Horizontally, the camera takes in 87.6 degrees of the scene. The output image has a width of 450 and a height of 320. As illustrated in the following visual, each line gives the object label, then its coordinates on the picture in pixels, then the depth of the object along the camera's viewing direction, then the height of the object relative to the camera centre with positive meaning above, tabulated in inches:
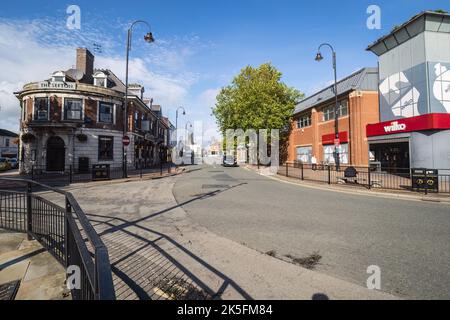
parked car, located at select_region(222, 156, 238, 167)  1578.5 +18.3
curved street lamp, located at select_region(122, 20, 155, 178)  685.3 +369.7
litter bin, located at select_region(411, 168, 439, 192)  441.4 -32.3
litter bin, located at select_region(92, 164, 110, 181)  656.3 -20.7
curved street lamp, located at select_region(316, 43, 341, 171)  794.1 +356.3
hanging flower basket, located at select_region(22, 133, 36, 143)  858.5 +103.1
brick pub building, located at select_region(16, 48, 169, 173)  877.2 +161.0
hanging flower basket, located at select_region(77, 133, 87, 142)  891.4 +105.6
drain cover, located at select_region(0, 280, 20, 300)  118.6 -66.2
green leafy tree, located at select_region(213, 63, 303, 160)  1257.4 +352.1
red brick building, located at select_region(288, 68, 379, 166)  882.8 +189.8
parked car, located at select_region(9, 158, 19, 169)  1363.9 +7.2
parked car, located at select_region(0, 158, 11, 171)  1104.6 -3.7
